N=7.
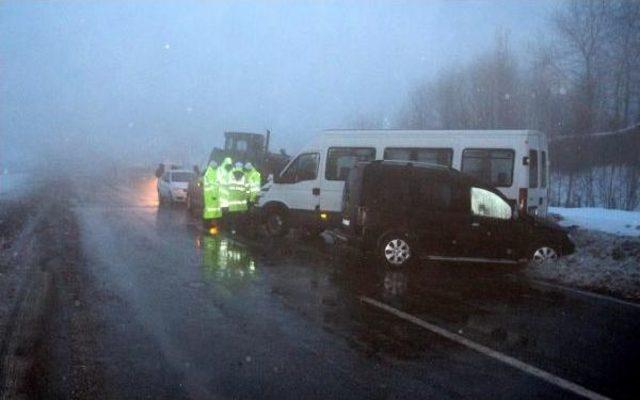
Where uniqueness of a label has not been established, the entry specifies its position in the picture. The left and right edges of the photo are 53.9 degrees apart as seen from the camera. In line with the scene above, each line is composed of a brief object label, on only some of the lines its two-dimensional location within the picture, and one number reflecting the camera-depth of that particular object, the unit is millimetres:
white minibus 12500
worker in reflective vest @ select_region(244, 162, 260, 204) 17203
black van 11141
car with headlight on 24859
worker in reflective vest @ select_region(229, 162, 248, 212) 17078
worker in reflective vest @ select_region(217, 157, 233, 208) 16938
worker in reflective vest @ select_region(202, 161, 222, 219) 17047
